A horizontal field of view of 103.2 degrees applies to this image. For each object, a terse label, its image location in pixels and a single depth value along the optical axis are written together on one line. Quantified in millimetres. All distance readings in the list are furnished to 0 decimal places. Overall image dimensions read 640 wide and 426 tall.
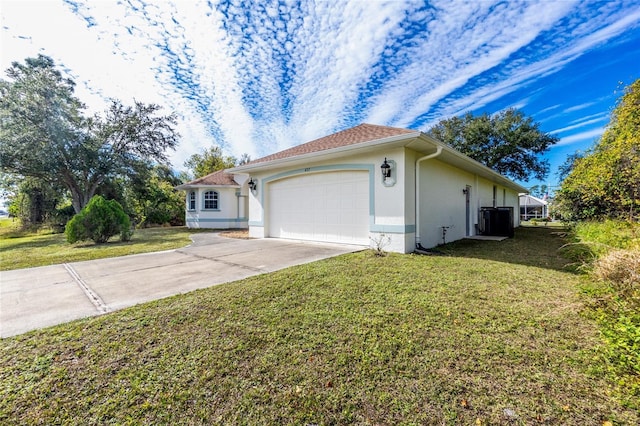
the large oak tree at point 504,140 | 20109
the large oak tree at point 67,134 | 12773
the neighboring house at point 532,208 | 33062
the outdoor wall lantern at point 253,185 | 10133
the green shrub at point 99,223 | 8867
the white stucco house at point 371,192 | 6473
